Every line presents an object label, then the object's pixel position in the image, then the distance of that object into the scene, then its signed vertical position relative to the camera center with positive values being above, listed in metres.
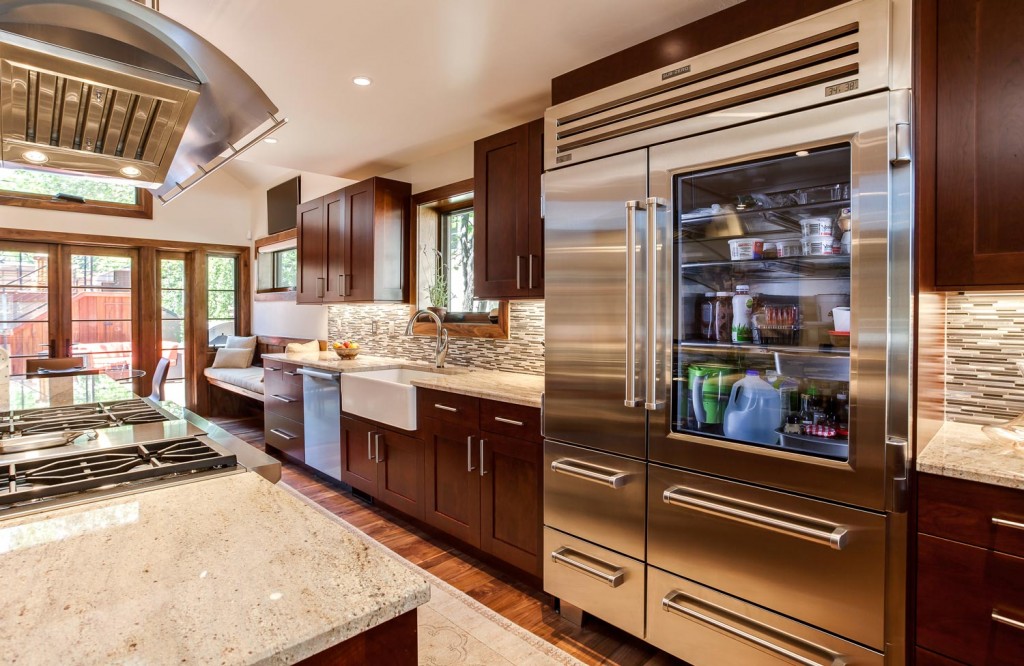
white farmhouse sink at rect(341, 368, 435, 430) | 3.05 -0.43
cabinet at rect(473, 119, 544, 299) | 2.74 +0.60
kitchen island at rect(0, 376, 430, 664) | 0.63 -0.37
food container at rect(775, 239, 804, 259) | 1.71 +0.25
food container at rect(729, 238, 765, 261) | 1.79 +0.26
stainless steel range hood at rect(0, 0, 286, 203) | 1.08 +0.57
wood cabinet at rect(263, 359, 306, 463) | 4.18 -0.70
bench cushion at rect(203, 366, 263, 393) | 5.39 -0.56
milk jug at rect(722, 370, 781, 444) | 1.75 -0.29
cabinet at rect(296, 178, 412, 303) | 3.99 +0.66
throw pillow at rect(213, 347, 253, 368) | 6.44 -0.39
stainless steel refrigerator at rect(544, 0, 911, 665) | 1.45 -0.07
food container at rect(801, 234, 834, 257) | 1.63 +0.25
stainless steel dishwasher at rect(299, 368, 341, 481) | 3.74 -0.68
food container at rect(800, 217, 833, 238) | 1.64 +0.31
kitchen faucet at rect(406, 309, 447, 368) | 3.66 -0.16
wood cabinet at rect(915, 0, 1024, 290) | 1.49 +0.54
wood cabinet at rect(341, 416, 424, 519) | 3.10 -0.87
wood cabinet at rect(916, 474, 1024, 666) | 1.30 -0.63
